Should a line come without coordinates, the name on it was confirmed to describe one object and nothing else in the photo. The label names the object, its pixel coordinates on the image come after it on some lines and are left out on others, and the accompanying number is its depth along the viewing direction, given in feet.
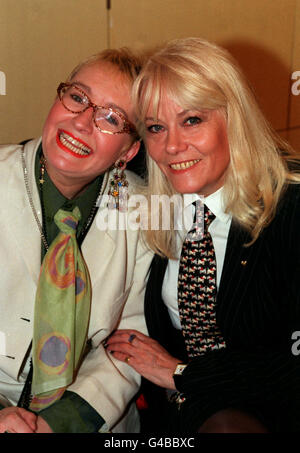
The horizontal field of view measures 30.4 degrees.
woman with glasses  5.46
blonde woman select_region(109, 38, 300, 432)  5.15
